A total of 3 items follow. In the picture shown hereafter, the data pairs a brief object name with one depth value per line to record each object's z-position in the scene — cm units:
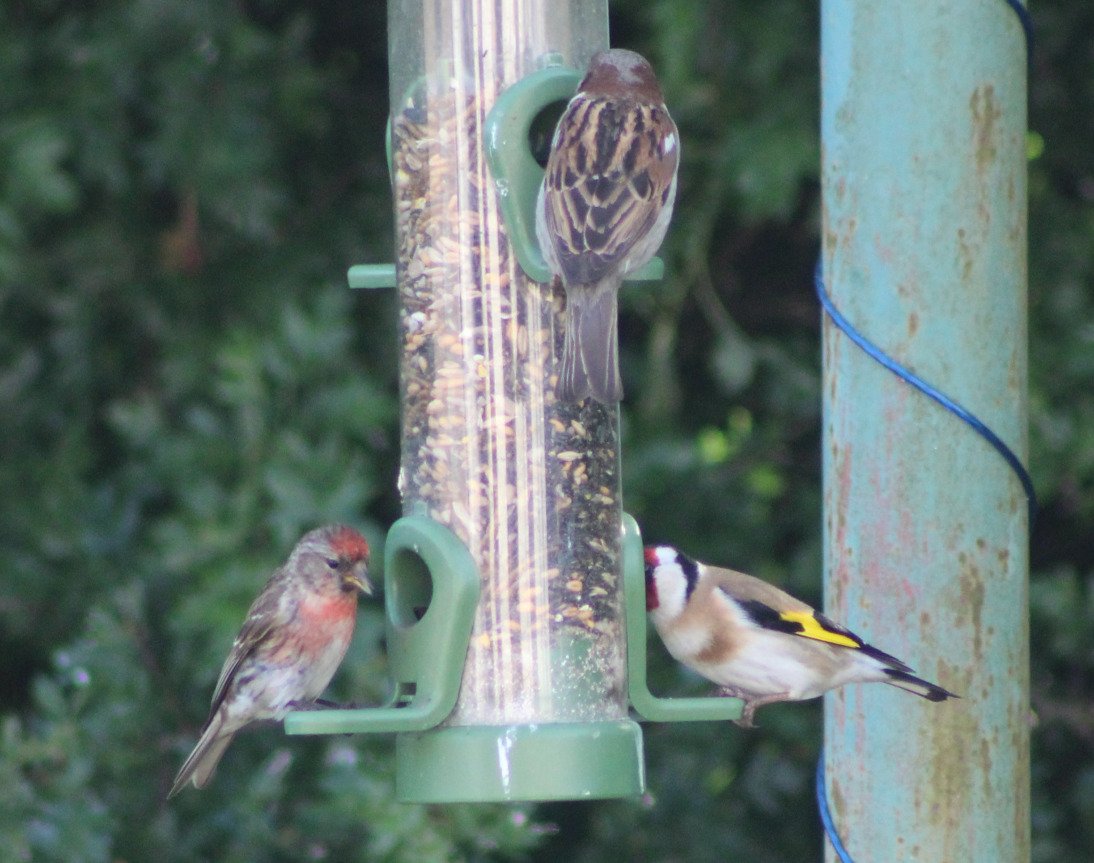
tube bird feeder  754
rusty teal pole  591
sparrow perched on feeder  757
